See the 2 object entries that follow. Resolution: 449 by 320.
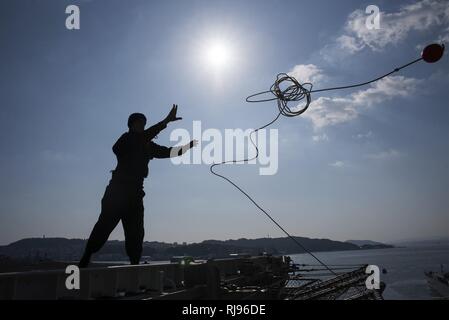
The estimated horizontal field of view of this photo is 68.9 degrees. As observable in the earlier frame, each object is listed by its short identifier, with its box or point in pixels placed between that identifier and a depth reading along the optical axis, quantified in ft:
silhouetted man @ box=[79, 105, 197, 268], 24.29
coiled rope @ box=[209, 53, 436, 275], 34.79
